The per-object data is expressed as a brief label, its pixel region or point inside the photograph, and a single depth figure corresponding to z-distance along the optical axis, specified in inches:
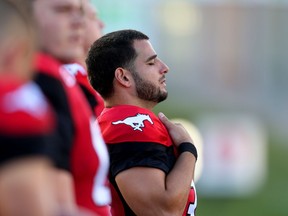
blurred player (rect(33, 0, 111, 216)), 246.7
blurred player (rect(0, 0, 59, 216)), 199.3
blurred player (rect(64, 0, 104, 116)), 386.4
